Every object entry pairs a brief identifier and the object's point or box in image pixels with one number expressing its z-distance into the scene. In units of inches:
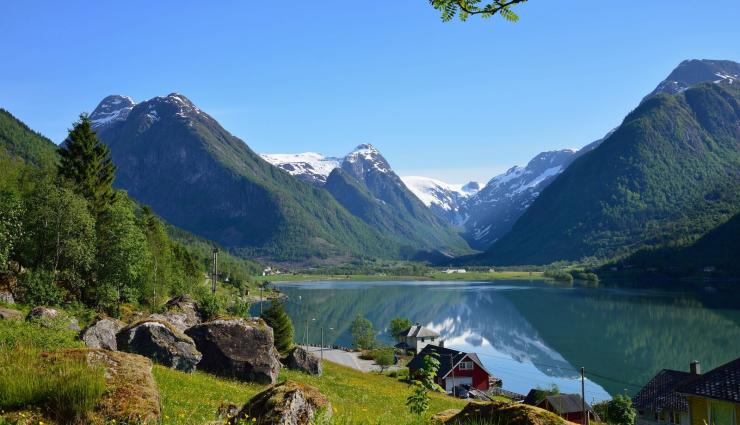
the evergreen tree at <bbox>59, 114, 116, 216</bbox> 2181.3
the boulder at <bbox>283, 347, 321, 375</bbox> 1512.1
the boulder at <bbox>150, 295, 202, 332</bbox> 1515.7
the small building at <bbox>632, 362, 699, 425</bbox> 1846.1
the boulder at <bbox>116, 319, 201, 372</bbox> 957.2
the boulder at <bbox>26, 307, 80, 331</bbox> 965.8
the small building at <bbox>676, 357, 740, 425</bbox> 987.3
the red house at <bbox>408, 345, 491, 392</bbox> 2987.2
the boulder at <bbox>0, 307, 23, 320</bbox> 956.6
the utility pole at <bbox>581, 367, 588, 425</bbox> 1860.2
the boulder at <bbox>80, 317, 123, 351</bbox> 939.9
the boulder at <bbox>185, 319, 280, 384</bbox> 1074.1
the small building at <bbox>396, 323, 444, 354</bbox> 4220.0
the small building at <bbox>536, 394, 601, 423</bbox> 1999.3
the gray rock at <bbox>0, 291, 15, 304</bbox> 1373.5
